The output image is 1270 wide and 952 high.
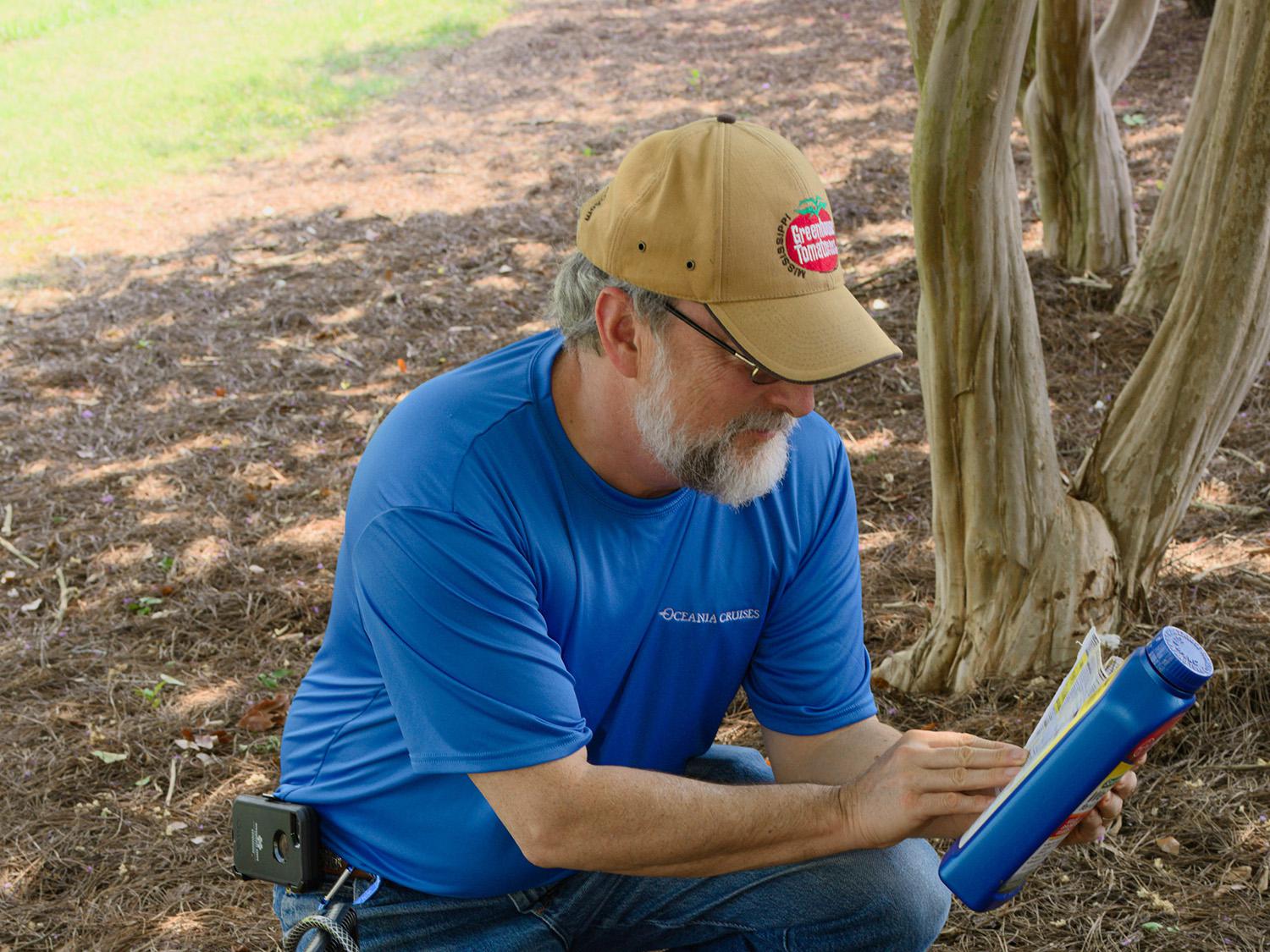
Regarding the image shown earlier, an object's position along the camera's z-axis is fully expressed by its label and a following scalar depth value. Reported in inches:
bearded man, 76.5
